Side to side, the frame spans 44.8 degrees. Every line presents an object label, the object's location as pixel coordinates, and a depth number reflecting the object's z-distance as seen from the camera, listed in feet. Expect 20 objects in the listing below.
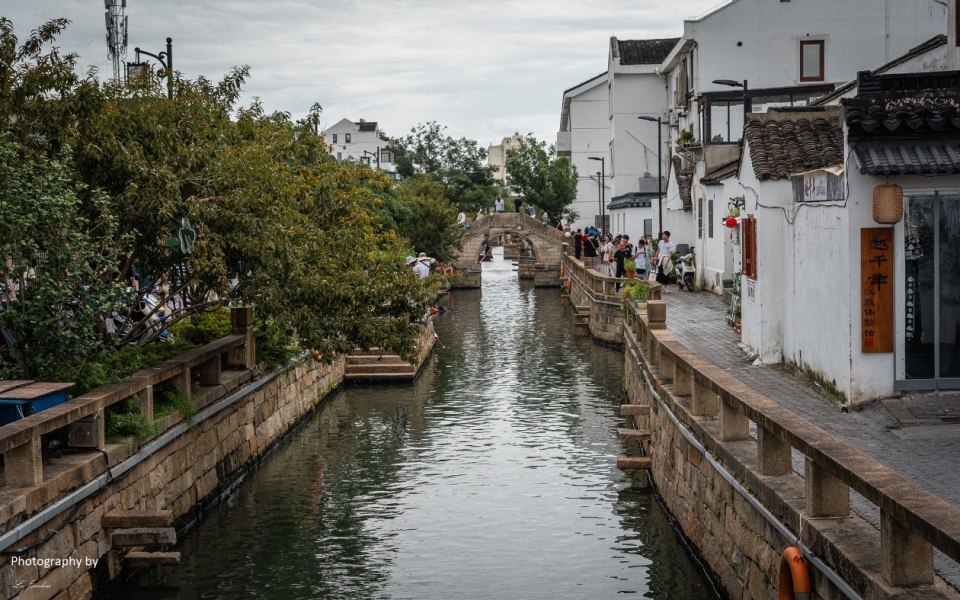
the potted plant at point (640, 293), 83.61
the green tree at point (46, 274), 39.55
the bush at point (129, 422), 40.34
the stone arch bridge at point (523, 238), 204.54
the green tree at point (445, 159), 276.41
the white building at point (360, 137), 415.23
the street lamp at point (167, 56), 75.05
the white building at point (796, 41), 138.41
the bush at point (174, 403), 46.29
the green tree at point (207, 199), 46.29
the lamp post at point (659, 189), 134.62
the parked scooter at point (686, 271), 110.93
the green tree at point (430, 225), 173.78
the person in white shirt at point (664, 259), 114.32
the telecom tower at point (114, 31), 96.43
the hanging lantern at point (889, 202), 42.39
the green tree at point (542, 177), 252.21
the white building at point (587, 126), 241.14
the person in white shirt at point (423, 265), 115.96
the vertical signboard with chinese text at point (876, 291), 43.32
